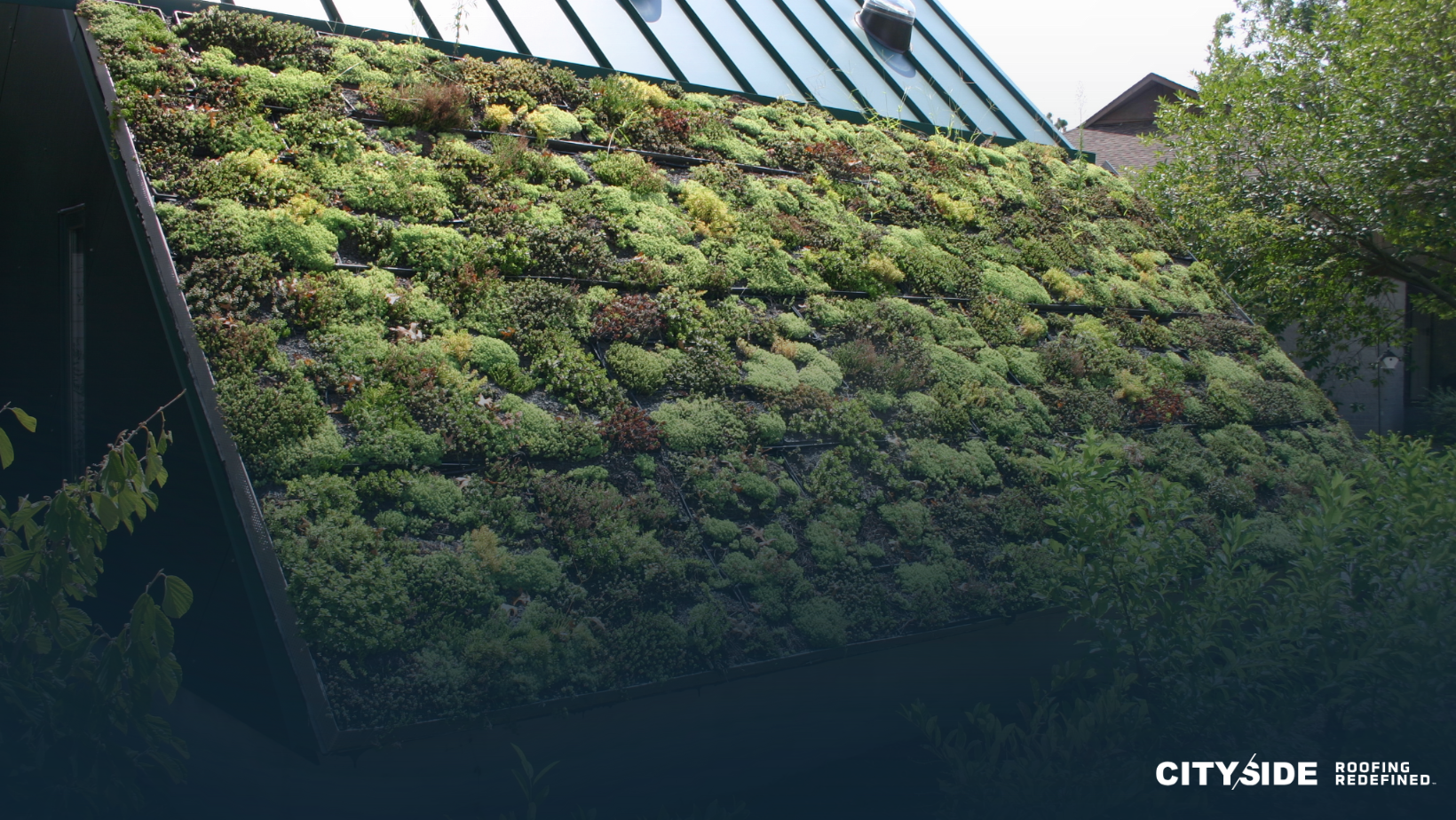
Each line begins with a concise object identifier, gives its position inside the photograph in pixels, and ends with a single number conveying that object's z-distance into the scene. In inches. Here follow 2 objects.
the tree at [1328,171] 509.7
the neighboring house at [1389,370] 754.2
